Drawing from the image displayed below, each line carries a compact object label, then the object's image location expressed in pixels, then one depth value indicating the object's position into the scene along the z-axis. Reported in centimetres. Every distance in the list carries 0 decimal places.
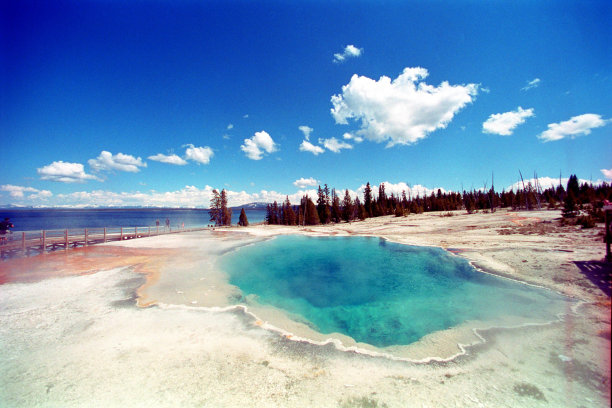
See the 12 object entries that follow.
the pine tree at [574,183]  6962
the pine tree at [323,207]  6744
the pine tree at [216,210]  5511
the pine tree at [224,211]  5482
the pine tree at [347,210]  6631
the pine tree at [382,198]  7329
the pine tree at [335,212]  6719
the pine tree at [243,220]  5761
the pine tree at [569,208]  2681
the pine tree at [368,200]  6969
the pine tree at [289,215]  6769
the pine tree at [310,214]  6356
